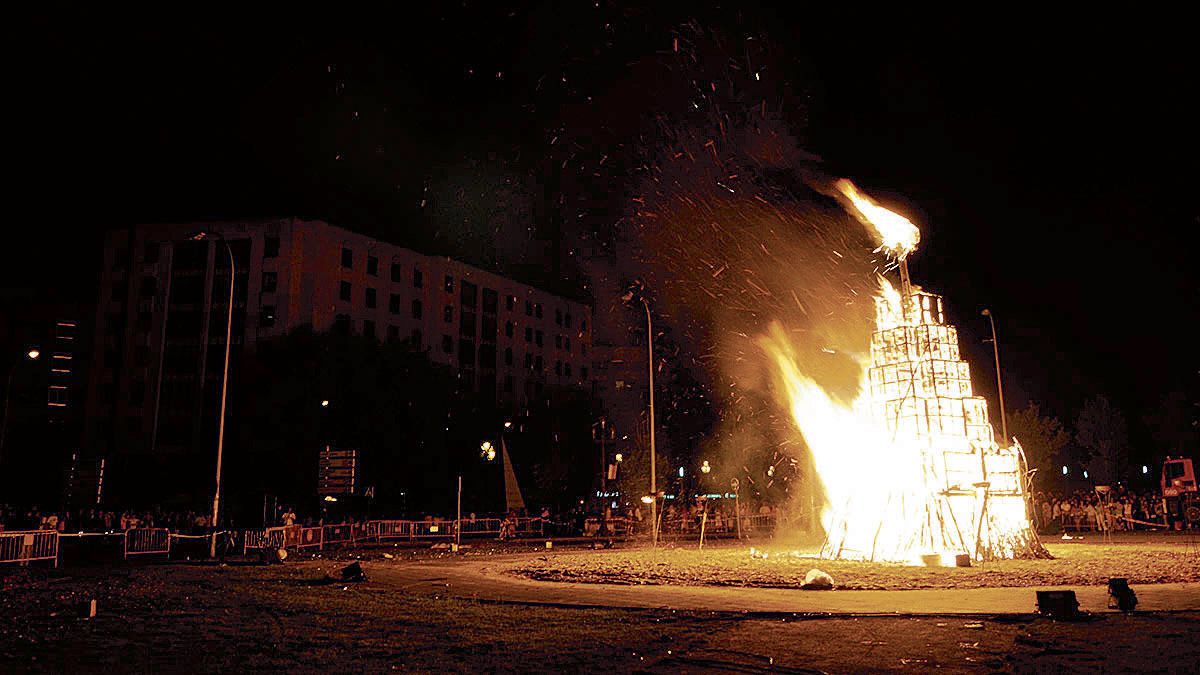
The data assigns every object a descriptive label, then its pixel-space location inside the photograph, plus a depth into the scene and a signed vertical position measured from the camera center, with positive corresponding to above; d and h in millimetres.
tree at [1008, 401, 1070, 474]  57531 +4359
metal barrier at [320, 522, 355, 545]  40500 -1242
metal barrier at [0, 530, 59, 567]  27203 -1163
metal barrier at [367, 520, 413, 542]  44438 -1162
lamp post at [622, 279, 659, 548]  34156 +6157
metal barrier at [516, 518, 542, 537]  51500 -1235
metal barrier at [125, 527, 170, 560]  32062 -1208
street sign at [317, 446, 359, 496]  35625 +1311
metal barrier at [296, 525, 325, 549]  37406 -1277
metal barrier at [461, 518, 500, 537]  48969 -1121
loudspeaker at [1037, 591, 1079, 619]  12703 -1399
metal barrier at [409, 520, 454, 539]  45972 -1179
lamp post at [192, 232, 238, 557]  29859 +854
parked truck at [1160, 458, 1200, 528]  37000 +659
